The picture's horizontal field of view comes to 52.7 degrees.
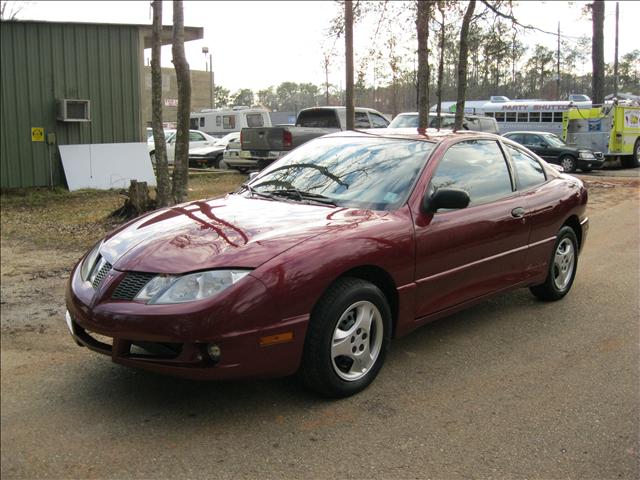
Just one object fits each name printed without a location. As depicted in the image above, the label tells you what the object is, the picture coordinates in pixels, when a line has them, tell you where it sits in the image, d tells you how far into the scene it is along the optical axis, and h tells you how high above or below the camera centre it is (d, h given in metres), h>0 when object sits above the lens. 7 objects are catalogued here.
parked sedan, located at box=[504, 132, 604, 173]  21.14 -0.11
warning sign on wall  12.43 +0.42
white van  28.91 +1.55
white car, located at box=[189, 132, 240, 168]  20.81 -0.02
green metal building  12.09 +1.27
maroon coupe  3.27 -0.63
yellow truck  23.33 +0.63
